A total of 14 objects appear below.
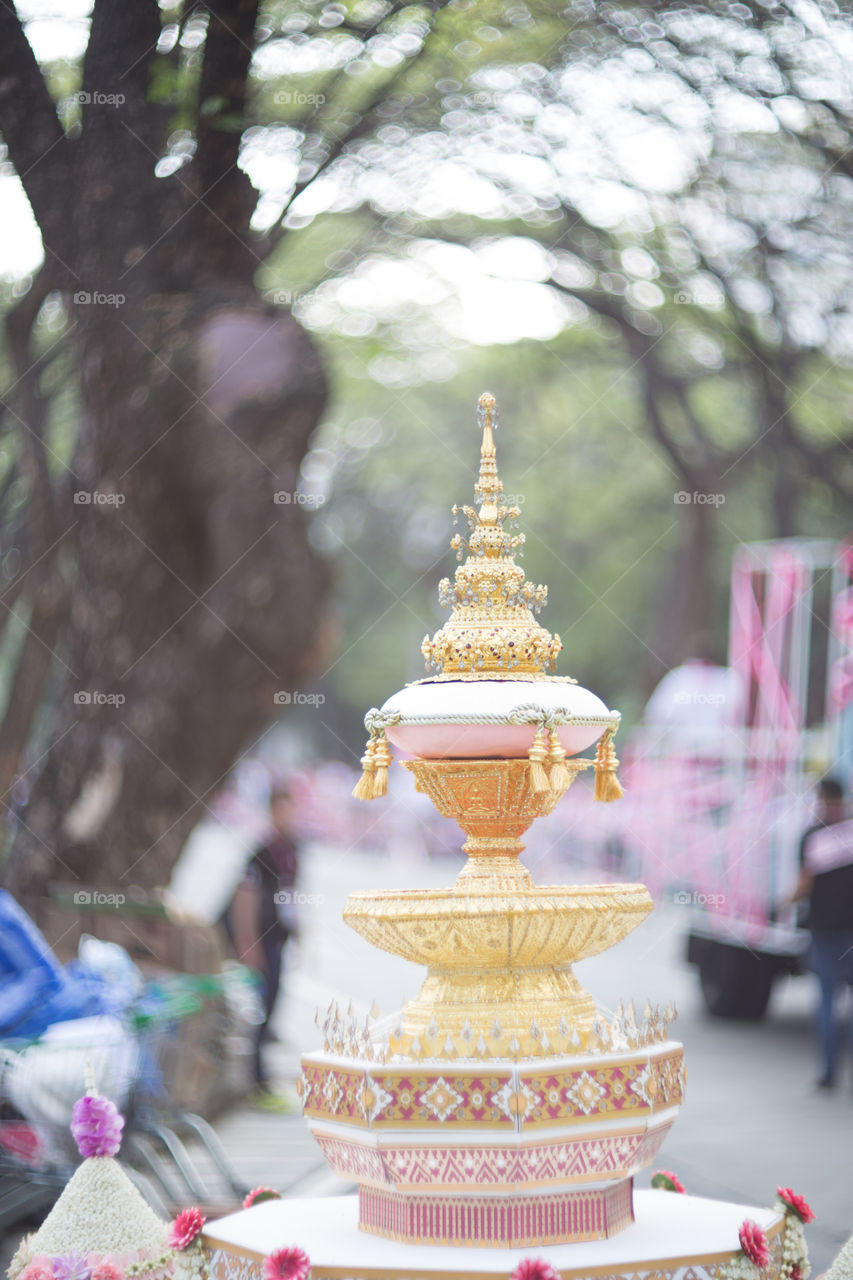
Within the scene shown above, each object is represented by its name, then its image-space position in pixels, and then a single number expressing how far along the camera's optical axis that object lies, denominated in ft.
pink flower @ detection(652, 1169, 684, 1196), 25.11
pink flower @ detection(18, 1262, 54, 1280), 21.48
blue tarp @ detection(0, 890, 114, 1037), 35.01
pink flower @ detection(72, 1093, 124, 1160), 22.48
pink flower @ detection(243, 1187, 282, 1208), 23.54
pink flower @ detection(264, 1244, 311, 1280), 19.22
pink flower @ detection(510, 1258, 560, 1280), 18.66
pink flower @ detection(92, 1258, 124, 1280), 21.48
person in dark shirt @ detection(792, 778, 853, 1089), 51.29
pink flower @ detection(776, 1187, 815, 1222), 21.80
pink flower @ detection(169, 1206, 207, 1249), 21.12
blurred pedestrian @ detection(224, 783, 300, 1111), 53.78
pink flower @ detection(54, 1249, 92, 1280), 21.72
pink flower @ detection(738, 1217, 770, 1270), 20.15
